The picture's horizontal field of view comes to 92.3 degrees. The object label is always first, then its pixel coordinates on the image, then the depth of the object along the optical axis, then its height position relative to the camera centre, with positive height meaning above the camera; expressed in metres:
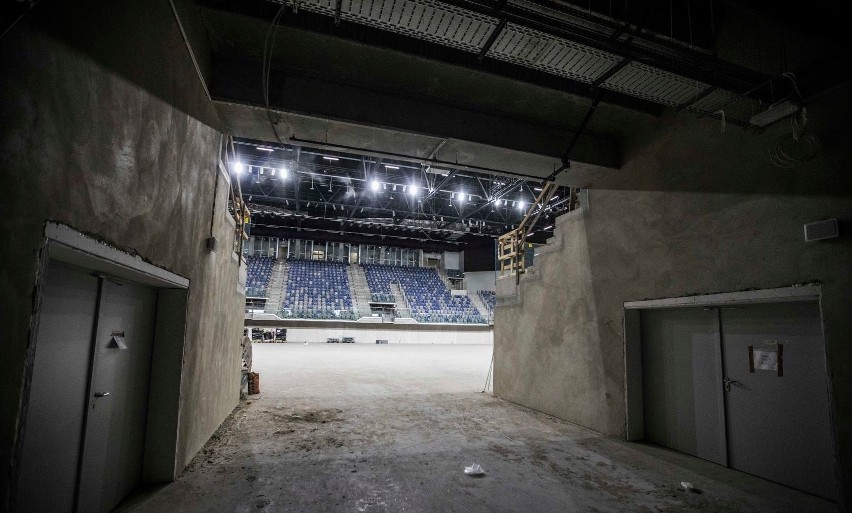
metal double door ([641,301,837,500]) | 3.59 -0.73
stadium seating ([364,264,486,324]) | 27.83 +1.26
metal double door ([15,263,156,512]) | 2.19 -0.59
